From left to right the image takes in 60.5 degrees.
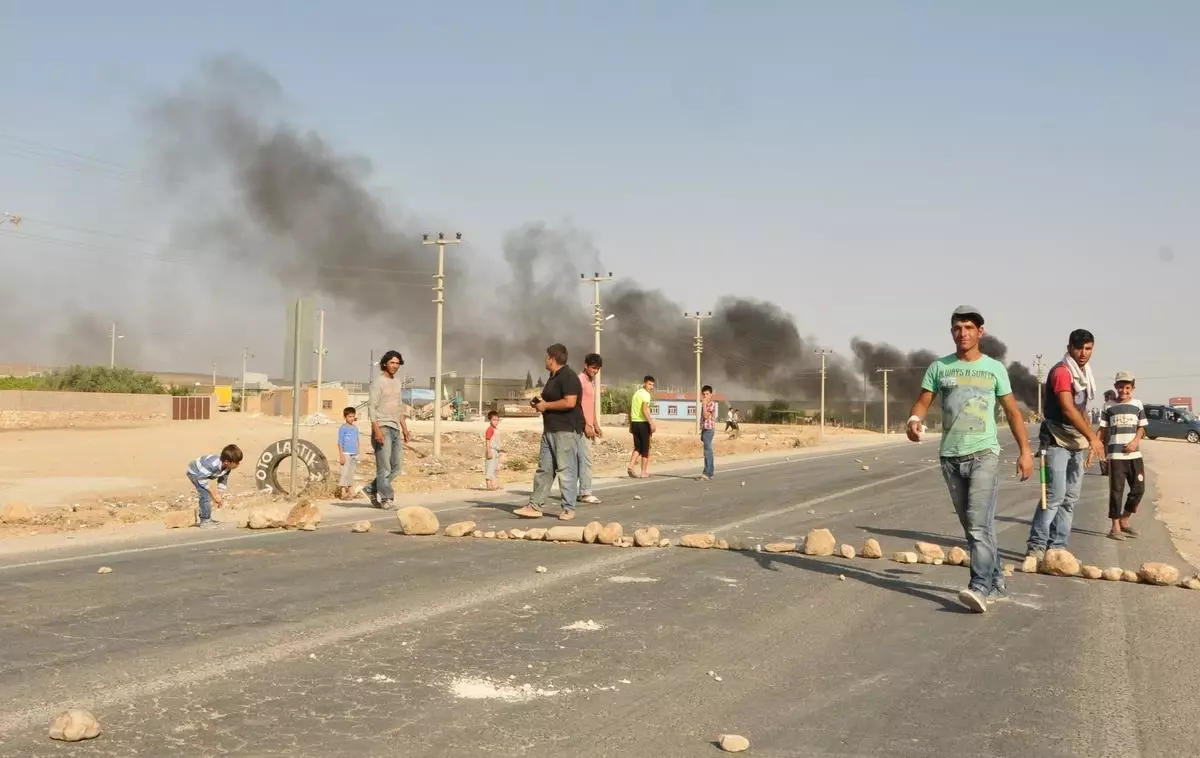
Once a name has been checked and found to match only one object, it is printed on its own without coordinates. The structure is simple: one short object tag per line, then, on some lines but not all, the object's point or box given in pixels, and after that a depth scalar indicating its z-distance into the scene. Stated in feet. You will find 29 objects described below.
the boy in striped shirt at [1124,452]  36.09
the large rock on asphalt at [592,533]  30.53
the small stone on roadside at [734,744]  12.24
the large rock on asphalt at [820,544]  28.81
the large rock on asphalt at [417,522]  32.01
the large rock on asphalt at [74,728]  12.21
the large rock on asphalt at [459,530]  31.96
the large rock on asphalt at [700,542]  29.58
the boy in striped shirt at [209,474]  35.88
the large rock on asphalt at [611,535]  30.35
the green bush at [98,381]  245.24
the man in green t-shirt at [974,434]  21.45
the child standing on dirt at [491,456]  53.42
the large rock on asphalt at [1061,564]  25.90
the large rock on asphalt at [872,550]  28.40
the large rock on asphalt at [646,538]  29.76
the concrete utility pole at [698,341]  216.95
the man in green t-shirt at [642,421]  58.65
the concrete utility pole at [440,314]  100.07
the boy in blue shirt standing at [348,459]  48.88
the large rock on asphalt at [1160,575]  24.89
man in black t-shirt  37.14
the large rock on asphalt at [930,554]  27.81
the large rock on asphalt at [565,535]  30.78
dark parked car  175.52
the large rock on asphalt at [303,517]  34.06
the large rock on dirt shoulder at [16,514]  39.45
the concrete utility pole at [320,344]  206.76
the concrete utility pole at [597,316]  167.57
